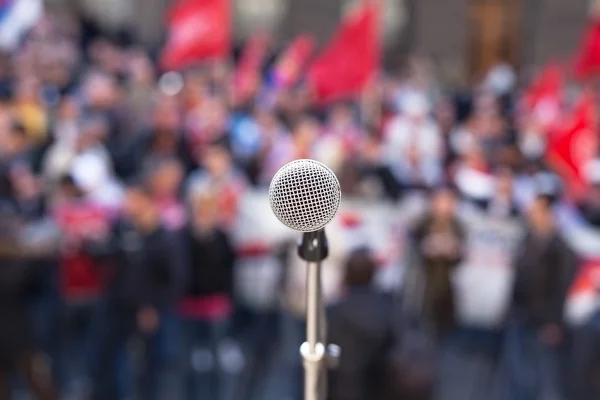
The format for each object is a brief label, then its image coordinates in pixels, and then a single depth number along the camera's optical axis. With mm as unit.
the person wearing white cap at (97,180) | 6410
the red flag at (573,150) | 6617
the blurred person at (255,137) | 8000
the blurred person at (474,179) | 7055
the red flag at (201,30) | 7941
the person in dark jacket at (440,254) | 6090
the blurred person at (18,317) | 5059
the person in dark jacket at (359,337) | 4094
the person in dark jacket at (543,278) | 5652
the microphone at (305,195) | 1943
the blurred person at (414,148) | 7801
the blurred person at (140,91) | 9664
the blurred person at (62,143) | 7211
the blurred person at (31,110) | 8141
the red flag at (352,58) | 7738
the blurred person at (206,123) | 8306
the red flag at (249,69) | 10938
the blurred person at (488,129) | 9125
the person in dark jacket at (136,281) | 5543
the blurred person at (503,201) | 6855
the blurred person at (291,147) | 7836
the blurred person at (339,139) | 7320
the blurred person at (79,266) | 5891
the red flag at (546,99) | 10067
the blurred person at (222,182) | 6305
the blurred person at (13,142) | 6738
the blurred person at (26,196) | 6085
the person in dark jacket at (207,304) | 5828
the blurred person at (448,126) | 9158
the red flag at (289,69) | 10859
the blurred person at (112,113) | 7945
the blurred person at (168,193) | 5918
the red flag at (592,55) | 8555
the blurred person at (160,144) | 7590
